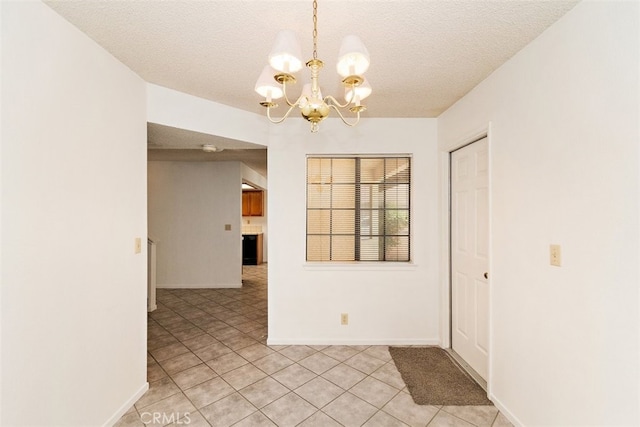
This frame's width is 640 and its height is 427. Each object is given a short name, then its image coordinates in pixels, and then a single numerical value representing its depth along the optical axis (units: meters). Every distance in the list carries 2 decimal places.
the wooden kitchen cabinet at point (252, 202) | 8.39
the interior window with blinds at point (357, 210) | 3.28
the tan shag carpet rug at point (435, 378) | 2.15
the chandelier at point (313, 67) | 1.13
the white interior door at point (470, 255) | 2.40
